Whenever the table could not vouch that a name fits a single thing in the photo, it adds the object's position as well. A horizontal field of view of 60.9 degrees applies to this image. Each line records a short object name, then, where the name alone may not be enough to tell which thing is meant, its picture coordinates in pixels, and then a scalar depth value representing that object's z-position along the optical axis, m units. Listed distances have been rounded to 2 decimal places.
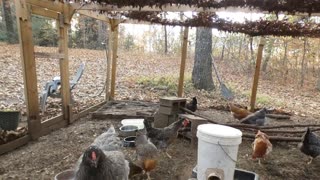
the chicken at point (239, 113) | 5.29
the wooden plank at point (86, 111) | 5.17
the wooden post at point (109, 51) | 6.34
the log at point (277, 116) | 6.05
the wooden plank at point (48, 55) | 3.88
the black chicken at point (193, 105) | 5.37
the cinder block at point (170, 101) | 4.39
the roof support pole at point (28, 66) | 3.56
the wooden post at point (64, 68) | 4.48
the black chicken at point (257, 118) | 4.85
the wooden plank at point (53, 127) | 4.11
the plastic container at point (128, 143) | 3.91
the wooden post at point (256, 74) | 6.07
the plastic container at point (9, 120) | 3.69
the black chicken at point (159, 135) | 3.59
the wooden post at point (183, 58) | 6.08
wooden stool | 3.84
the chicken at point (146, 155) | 2.97
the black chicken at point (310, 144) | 3.42
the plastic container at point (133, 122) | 4.54
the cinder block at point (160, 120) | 4.48
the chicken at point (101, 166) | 2.08
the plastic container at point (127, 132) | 4.21
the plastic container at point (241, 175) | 2.77
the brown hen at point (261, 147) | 3.38
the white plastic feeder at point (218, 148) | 2.25
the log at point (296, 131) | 3.96
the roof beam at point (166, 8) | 3.88
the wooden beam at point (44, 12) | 3.75
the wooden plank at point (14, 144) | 3.39
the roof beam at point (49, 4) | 3.73
